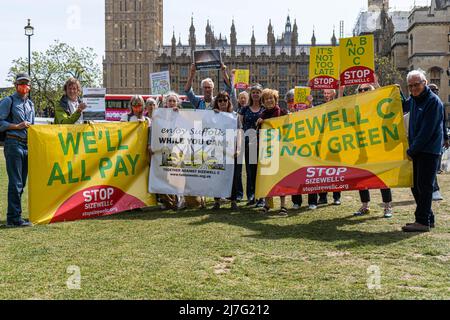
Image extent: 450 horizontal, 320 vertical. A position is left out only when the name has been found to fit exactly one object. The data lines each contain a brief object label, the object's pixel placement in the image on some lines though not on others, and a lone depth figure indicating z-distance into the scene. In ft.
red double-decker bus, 153.69
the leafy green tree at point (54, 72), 168.25
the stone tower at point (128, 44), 302.25
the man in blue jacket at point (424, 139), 21.30
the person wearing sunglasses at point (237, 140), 27.76
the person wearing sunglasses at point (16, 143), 22.91
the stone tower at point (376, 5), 275.18
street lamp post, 90.07
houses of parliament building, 302.66
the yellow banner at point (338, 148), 23.98
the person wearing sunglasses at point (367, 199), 25.58
